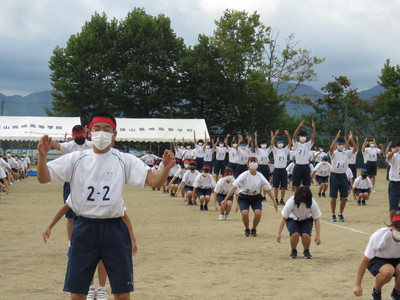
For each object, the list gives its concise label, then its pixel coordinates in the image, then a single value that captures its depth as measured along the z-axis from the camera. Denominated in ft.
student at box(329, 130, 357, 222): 50.01
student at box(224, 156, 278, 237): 42.55
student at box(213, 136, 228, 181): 90.02
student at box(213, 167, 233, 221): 51.98
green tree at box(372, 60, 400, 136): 167.43
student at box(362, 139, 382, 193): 82.69
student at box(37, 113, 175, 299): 16.65
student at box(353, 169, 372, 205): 66.85
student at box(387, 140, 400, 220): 41.29
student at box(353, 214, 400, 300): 22.06
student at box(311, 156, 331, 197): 77.84
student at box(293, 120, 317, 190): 58.95
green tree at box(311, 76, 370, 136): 180.86
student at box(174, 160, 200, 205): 65.89
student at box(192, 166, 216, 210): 60.54
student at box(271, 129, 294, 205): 65.87
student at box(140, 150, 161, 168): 95.48
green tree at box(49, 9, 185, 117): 167.02
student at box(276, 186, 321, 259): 32.35
